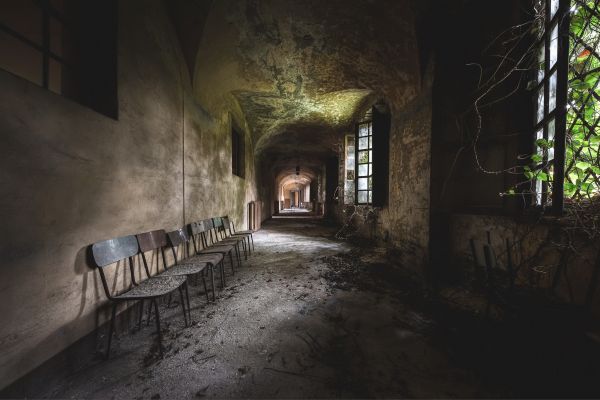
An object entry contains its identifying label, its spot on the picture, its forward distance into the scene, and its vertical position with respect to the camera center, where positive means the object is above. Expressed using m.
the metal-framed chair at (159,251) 2.59 -0.70
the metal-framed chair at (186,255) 3.05 -0.87
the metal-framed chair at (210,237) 4.20 -0.83
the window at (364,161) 5.77 +0.88
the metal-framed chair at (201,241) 3.69 -0.82
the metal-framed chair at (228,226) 5.15 -0.68
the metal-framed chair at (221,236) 4.52 -0.88
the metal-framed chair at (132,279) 1.99 -0.87
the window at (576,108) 1.68 +0.67
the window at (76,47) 2.18 +1.48
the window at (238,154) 7.12 +1.34
